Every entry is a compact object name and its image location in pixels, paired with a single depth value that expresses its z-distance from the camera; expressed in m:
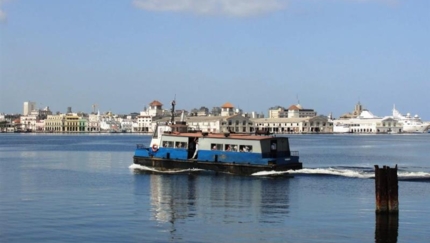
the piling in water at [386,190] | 27.77
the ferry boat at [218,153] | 49.31
